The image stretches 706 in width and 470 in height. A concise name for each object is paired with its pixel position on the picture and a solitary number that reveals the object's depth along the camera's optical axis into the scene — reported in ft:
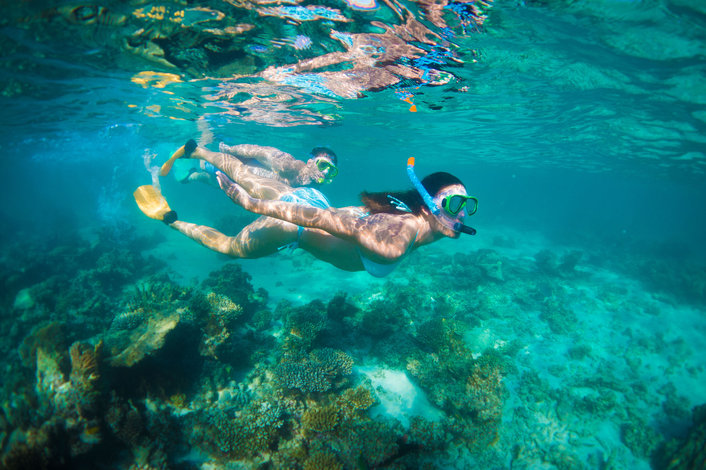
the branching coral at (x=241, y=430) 14.05
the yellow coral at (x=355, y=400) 16.06
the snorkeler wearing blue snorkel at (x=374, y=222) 11.34
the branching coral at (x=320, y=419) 15.01
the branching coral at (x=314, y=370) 16.84
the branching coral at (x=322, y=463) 13.04
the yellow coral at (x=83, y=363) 13.44
